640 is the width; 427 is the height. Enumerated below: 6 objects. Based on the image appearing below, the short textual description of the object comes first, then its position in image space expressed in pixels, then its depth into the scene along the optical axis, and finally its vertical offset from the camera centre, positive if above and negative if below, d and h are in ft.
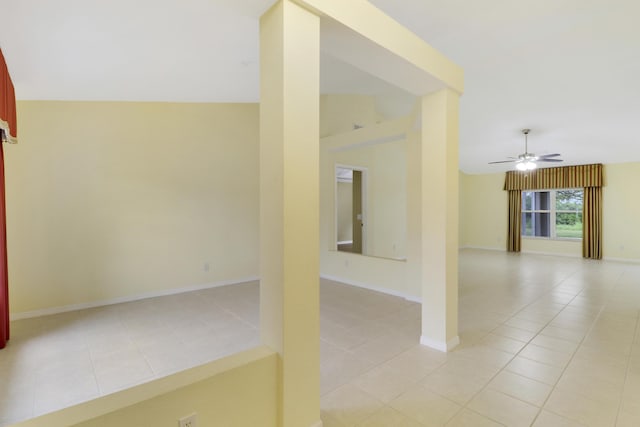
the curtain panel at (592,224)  23.84 -1.01
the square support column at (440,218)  8.32 -0.17
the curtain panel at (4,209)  7.93 +0.19
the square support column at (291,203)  4.70 +0.17
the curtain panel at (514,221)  28.07 -0.86
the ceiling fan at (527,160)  16.92 +3.17
